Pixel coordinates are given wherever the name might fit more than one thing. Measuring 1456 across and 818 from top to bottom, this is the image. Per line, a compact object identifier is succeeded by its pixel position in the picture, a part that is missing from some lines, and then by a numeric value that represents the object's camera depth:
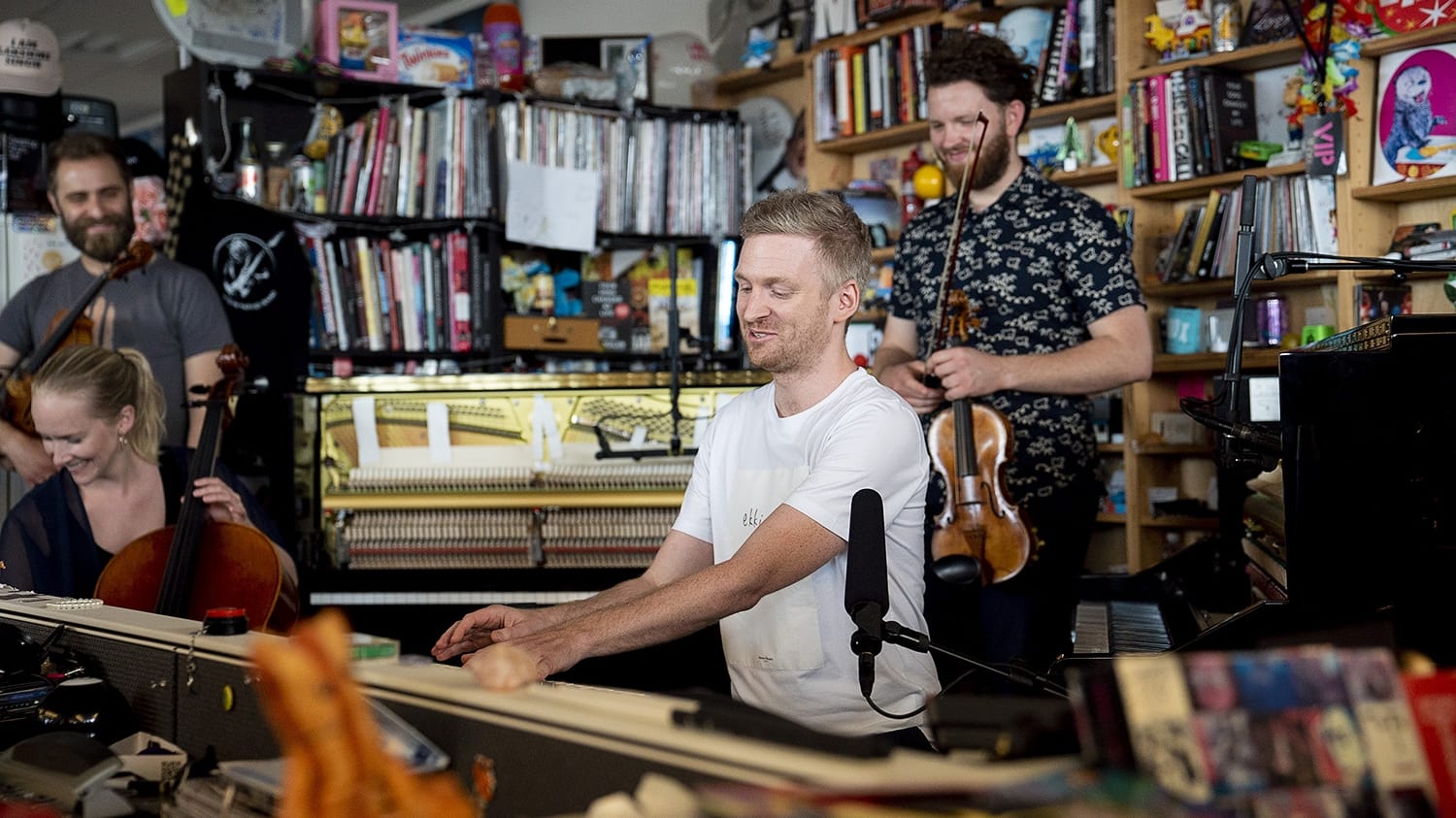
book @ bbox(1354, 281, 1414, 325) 4.08
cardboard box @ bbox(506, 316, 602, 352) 5.27
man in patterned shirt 2.79
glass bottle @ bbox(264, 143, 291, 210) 4.98
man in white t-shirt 1.90
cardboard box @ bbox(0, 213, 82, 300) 4.97
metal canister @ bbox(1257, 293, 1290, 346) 4.35
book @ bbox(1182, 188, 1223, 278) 4.44
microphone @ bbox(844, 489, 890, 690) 1.38
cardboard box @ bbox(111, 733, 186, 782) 1.47
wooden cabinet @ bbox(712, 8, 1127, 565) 4.96
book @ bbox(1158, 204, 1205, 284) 4.57
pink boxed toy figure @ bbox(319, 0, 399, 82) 5.11
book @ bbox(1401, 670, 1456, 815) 0.84
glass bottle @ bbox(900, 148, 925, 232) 5.44
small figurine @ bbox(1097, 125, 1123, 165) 4.82
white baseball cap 4.98
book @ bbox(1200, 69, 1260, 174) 4.44
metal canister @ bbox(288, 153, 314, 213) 5.04
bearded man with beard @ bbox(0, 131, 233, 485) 3.91
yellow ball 5.23
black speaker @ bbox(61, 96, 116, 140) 5.33
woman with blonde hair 2.84
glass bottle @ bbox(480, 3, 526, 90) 5.54
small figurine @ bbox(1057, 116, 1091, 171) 4.93
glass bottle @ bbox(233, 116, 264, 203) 4.87
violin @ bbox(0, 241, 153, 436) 3.55
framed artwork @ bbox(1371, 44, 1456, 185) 3.92
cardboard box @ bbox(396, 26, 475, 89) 5.30
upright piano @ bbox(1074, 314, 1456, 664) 1.94
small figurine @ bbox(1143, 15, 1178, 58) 4.57
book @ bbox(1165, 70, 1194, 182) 4.49
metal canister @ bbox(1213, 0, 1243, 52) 4.42
